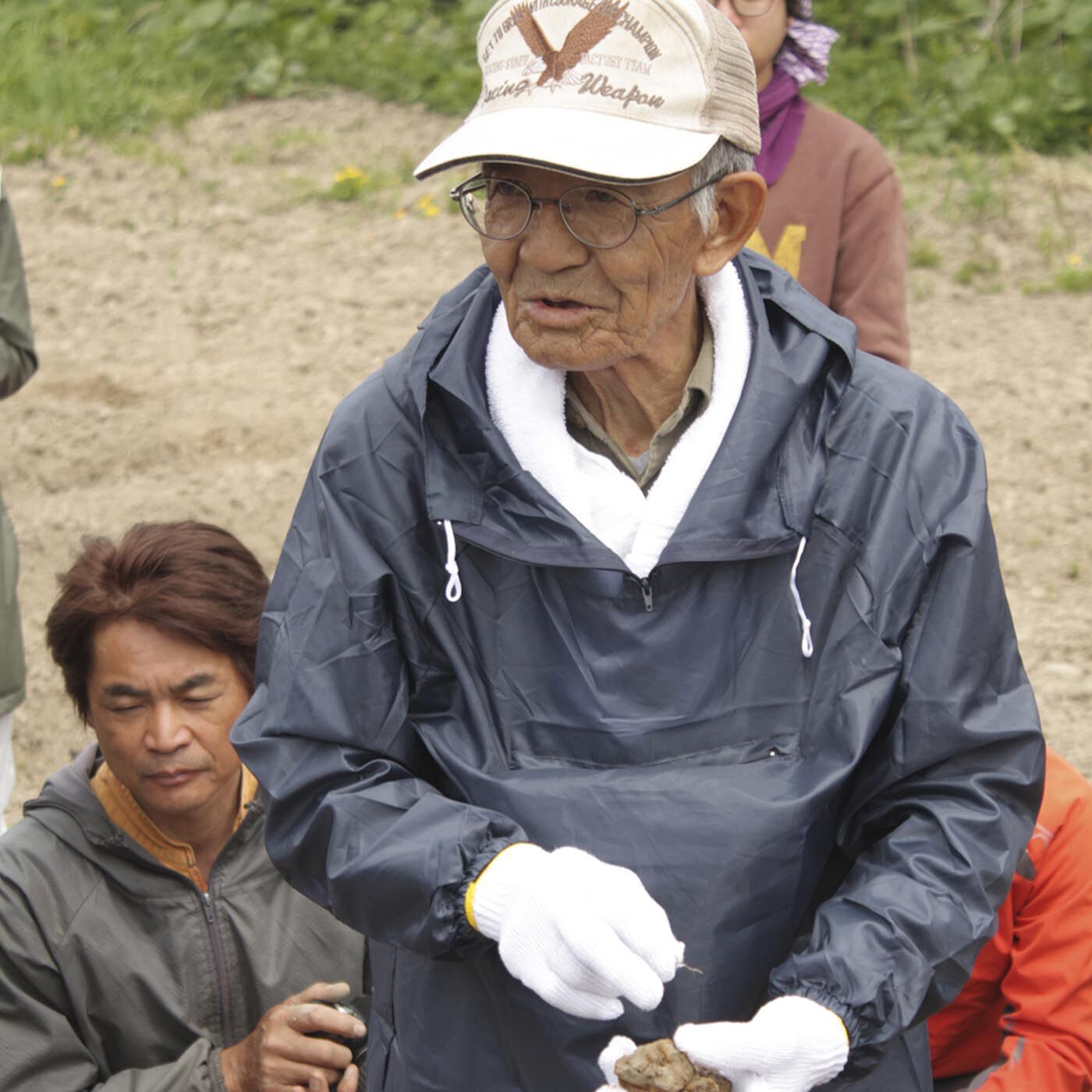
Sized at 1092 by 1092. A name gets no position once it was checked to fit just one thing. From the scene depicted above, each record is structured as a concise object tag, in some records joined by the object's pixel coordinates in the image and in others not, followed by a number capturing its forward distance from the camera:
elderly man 3.65
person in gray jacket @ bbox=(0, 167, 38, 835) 6.74
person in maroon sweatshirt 7.24
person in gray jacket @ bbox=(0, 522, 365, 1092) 5.16
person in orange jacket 5.23
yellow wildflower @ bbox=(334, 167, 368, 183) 15.75
